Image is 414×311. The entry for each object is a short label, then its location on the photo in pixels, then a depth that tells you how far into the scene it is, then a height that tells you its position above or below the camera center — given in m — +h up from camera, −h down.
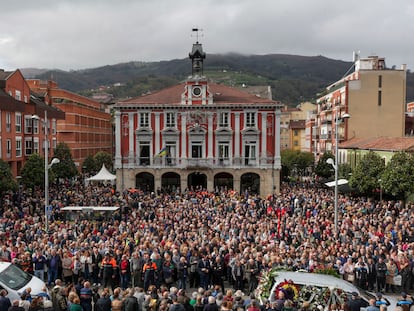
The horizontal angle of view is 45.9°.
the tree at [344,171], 45.02 -2.85
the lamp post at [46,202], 24.21 -3.30
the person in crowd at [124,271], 17.50 -4.70
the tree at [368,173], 36.72 -2.46
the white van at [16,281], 13.89 -4.23
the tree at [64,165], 50.69 -2.63
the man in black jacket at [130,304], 12.81 -4.31
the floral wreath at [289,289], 13.30 -4.08
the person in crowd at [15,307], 11.70 -4.03
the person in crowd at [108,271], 17.50 -4.71
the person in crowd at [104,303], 12.91 -4.32
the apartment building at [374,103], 60.03 +4.66
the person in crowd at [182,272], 17.47 -4.74
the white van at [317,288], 13.06 -4.03
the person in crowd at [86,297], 13.53 -4.36
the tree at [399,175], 32.94 -2.36
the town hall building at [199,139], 48.56 +0.13
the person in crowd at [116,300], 12.78 -4.23
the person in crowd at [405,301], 12.35 -4.20
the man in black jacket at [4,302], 12.45 -4.17
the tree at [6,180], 32.91 -2.79
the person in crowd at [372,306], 12.18 -4.16
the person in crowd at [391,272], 17.52 -4.71
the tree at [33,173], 39.28 -2.70
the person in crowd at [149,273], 16.97 -4.65
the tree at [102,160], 71.80 -2.96
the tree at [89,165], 71.00 -3.68
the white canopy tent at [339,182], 35.35 -3.02
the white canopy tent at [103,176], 40.19 -3.03
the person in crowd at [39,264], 17.66 -4.50
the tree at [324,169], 54.60 -3.19
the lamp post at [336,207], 23.08 -3.24
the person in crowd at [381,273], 17.45 -4.72
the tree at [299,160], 71.75 -2.87
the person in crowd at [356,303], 12.52 -4.20
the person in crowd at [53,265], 17.84 -4.61
